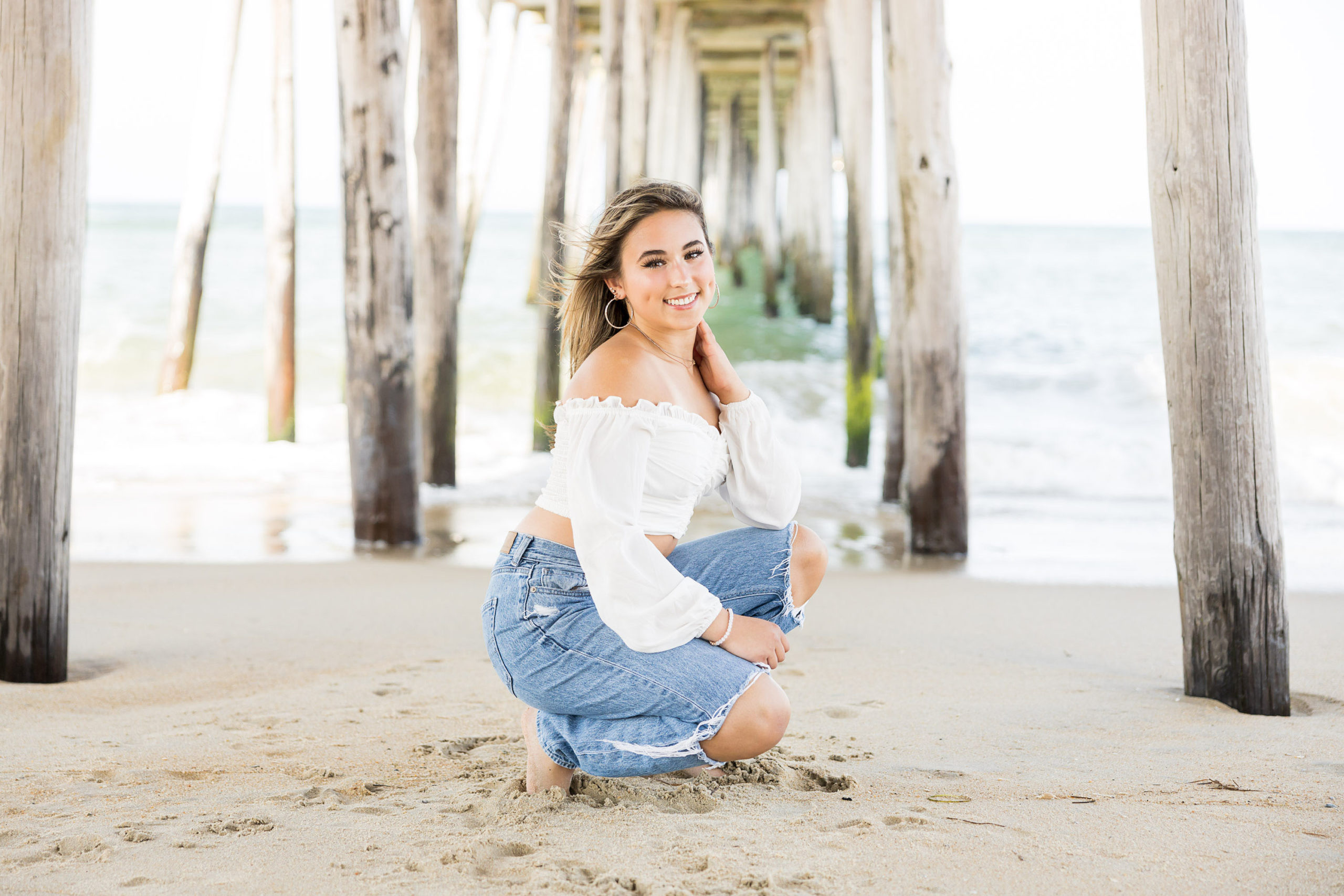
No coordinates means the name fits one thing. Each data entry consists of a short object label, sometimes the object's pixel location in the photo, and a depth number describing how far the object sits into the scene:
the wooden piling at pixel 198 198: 8.51
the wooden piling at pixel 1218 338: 2.60
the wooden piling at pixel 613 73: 9.07
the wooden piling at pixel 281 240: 8.04
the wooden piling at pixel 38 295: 2.75
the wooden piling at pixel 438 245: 6.13
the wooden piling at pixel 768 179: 16.66
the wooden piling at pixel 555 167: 8.20
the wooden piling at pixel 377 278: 4.64
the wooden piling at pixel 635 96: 9.66
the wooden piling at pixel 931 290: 4.75
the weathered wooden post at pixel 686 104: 14.69
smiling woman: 1.91
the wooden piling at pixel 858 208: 7.99
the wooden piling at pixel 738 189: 26.27
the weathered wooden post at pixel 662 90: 13.86
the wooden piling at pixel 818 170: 13.66
